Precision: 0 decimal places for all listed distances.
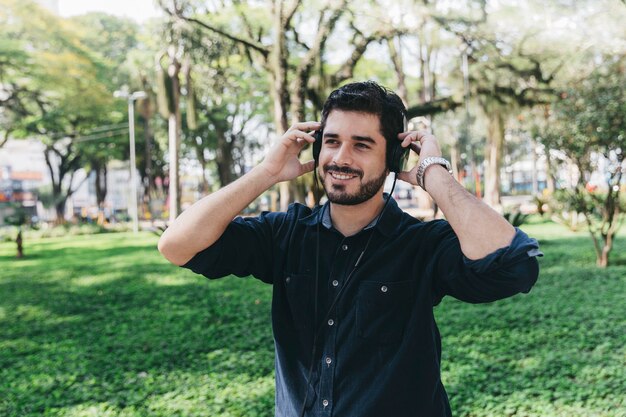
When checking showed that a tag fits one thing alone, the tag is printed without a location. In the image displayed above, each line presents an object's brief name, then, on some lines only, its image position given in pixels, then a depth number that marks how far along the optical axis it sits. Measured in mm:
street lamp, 22958
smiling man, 1487
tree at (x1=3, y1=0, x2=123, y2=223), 20188
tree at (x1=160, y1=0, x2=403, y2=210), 12266
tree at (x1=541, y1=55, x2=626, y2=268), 8930
